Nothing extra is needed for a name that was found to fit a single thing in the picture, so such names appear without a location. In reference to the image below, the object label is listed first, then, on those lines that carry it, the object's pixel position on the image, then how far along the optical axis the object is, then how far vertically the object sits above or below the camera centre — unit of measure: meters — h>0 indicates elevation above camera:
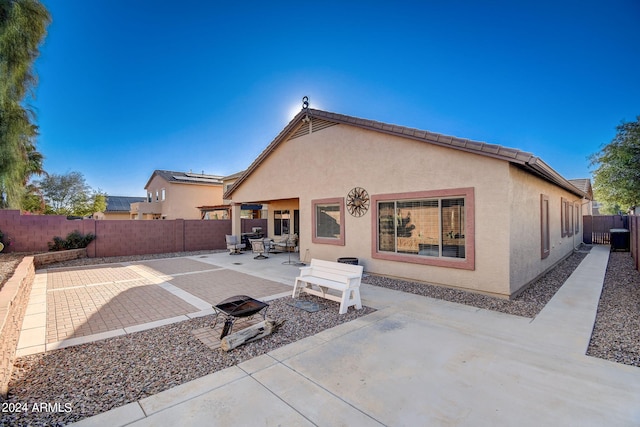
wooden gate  21.09 -0.54
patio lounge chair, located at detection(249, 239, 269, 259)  14.28 -1.26
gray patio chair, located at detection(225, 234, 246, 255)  16.03 -1.35
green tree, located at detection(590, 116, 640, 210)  12.08 +2.41
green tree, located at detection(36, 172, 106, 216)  32.91 +2.97
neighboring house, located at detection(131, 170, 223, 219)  27.56 +2.45
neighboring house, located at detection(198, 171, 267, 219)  23.86 +0.82
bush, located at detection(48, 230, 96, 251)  13.89 -0.99
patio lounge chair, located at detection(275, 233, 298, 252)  15.54 -1.18
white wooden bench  6.27 -1.41
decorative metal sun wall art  9.55 +0.60
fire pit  4.86 -1.52
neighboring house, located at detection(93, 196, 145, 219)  40.80 +1.96
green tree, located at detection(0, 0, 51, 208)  9.16 +4.84
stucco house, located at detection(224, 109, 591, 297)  7.00 +0.52
